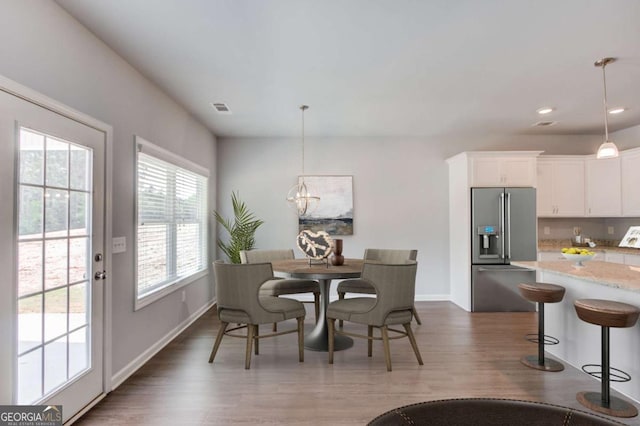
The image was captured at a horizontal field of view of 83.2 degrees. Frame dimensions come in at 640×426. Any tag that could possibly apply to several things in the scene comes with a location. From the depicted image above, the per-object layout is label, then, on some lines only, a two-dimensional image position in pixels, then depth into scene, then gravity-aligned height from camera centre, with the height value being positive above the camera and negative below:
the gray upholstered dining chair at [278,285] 4.05 -0.76
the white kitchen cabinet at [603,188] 5.08 +0.44
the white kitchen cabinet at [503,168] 5.04 +0.70
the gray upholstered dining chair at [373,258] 4.16 -0.50
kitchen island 2.53 -0.86
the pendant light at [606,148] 2.96 +0.60
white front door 1.80 -0.22
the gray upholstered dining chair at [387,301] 3.03 -0.70
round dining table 3.21 -0.51
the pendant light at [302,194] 5.61 +0.36
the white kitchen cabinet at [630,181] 4.82 +0.50
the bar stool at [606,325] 2.30 -0.70
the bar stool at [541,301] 3.01 -0.70
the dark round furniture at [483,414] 0.79 -0.44
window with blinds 3.37 -0.03
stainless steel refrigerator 4.95 -0.40
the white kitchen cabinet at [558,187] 5.32 +0.46
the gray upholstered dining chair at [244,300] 3.09 -0.70
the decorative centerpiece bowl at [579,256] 3.04 -0.33
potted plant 5.22 -0.15
